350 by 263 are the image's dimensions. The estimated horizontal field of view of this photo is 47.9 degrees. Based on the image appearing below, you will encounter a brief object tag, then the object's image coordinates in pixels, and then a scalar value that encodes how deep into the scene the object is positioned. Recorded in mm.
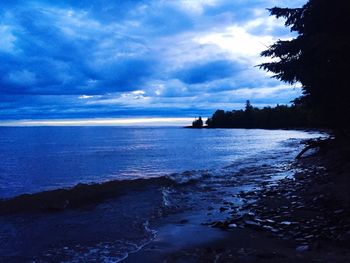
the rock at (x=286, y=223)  10286
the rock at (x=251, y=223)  10518
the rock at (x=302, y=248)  8070
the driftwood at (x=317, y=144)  32175
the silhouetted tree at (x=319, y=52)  14539
